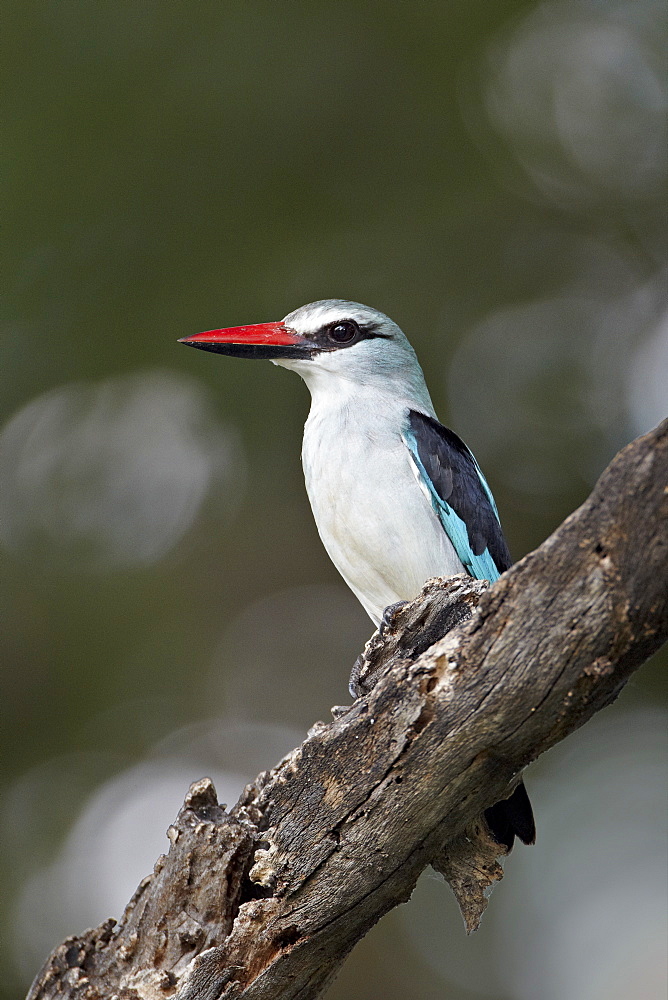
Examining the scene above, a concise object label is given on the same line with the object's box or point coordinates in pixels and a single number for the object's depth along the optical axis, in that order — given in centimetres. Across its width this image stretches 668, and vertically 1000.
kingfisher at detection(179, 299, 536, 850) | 876
